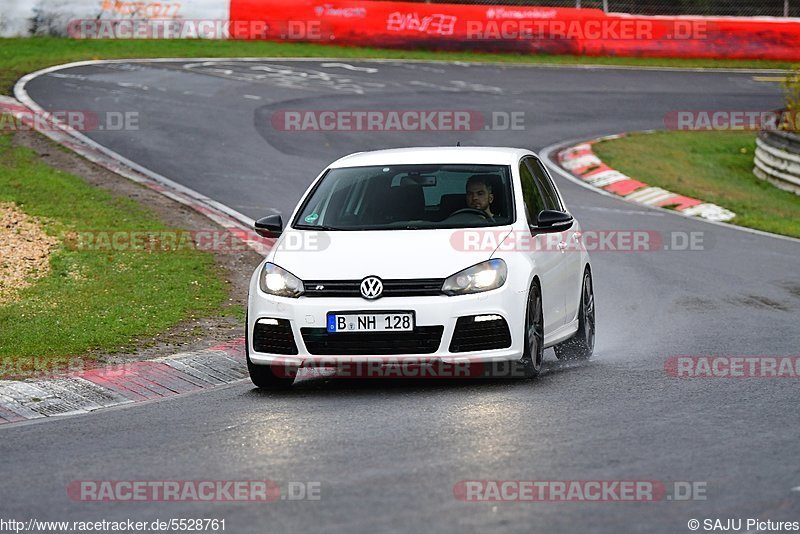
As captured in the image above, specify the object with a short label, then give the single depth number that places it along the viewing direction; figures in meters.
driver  19.75
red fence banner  71.87
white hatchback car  17.61
